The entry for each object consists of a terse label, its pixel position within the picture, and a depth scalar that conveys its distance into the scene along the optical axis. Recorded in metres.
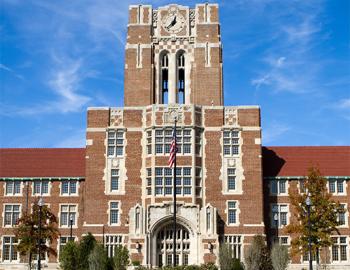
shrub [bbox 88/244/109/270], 38.99
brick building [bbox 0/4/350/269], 52.72
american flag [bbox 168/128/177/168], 44.84
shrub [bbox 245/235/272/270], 42.41
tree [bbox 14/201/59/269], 50.25
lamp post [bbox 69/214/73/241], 54.19
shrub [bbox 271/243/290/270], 40.06
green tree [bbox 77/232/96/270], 40.97
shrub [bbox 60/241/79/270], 40.28
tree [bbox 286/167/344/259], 49.12
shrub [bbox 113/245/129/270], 39.62
